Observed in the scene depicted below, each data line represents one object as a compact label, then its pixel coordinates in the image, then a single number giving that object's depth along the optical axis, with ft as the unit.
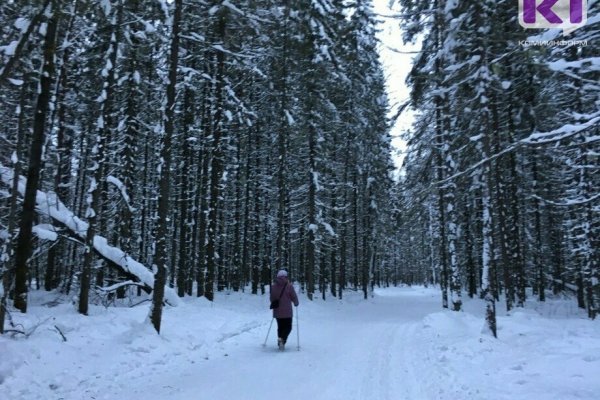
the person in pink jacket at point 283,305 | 36.24
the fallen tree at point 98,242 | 43.24
